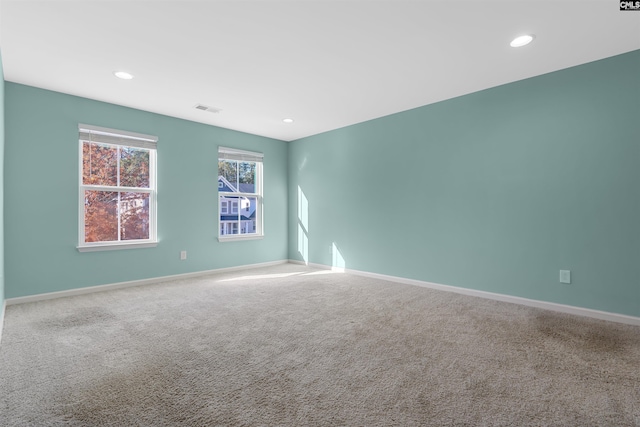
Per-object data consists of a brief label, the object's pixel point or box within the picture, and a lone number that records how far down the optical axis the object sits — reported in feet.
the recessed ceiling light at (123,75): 10.03
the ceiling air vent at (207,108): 13.32
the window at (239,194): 16.72
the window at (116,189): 12.35
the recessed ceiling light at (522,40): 8.02
